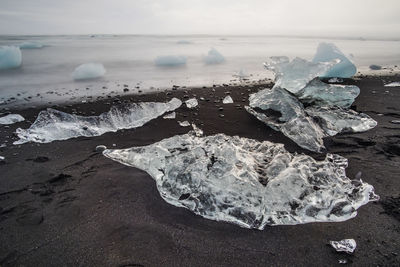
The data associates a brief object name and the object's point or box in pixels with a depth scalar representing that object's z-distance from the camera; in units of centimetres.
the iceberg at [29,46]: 2234
